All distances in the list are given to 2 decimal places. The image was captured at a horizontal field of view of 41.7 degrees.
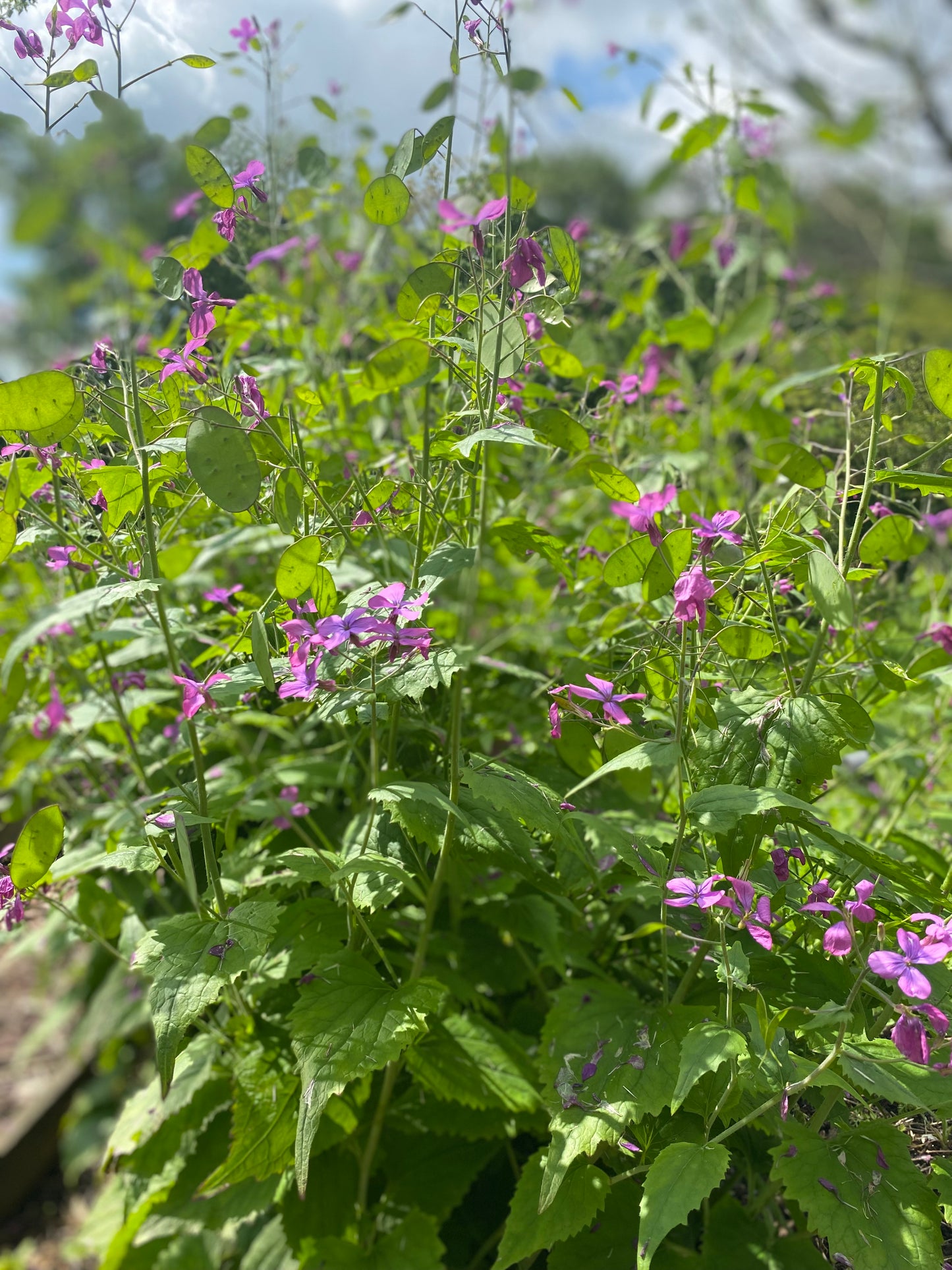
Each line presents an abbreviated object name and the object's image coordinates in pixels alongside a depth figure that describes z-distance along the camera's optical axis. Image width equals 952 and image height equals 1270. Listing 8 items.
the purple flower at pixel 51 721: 0.60
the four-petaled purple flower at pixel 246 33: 0.71
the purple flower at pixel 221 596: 0.62
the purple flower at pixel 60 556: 0.57
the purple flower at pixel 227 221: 0.53
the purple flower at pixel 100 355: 0.55
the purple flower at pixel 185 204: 0.65
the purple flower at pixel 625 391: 0.69
